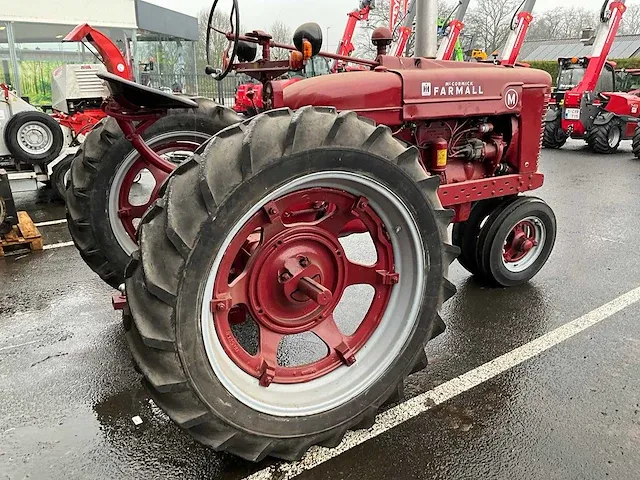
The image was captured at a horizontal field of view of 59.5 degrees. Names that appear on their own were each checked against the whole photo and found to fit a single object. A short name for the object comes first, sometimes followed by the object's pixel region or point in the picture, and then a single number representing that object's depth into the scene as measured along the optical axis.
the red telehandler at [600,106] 11.76
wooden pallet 5.27
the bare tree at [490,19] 42.74
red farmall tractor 1.95
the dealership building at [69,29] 17.81
